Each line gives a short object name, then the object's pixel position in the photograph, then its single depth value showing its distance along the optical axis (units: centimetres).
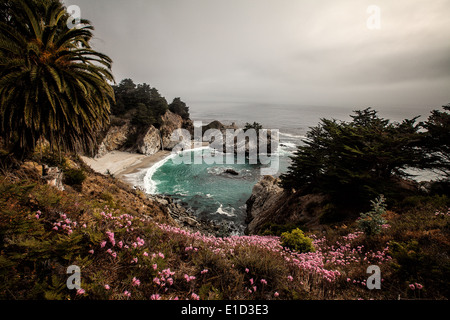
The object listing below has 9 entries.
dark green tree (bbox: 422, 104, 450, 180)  1219
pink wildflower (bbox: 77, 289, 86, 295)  231
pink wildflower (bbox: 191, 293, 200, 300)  287
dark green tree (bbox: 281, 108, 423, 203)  1322
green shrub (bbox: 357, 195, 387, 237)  812
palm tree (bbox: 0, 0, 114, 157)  569
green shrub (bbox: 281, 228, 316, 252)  754
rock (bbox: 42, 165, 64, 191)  748
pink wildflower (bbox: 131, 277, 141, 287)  281
